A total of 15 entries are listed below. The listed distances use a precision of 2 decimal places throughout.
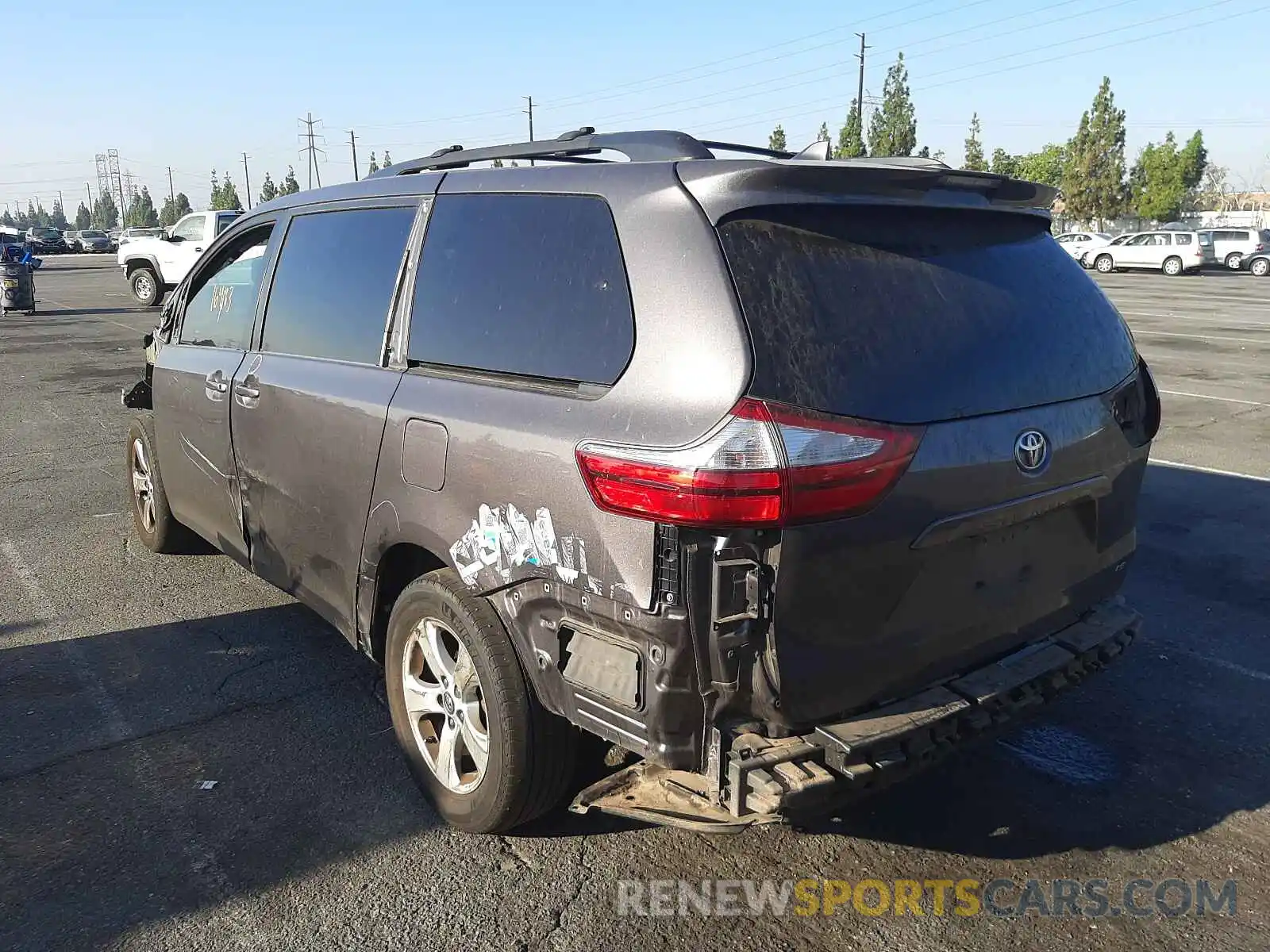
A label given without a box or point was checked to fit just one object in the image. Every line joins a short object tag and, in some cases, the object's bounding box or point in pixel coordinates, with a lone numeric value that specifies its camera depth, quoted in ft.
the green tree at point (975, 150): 211.00
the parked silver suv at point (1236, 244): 123.65
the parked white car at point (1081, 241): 136.77
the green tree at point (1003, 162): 224.53
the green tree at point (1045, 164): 249.34
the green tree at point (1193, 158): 198.18
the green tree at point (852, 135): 185.16
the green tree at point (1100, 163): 189.98
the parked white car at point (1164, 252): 123.13
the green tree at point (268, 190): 343.61
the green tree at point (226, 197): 363.68
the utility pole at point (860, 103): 186.19
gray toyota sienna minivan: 7.55
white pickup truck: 73.92
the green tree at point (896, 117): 201.57
